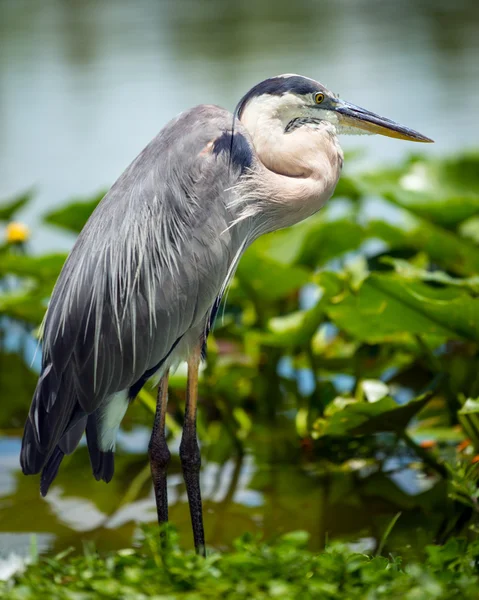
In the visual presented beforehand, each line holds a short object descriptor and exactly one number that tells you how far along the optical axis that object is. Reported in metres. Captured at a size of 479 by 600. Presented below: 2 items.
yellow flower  9.47
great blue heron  5.37
